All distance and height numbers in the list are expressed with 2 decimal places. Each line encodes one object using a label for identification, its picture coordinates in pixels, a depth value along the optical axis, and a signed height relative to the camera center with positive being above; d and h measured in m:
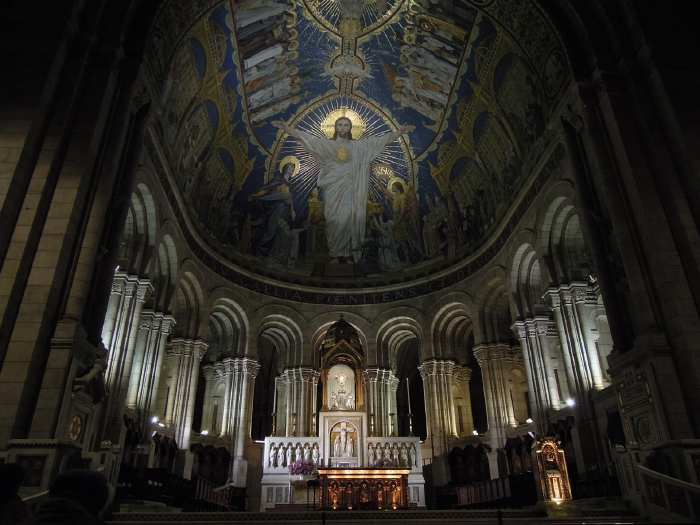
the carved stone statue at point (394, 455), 19.56 +1.36
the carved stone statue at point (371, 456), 19.69 +1.33
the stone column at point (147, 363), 16.59 +4.12
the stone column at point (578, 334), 15.16 +4.46
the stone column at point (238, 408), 20.36 +3.35
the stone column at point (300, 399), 22.17 +3.84
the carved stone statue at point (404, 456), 19.89 +1.33
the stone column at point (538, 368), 17.66 +4.05
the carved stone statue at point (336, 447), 19.45 +1.64
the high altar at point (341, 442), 13.84 +1.82
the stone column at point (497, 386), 19.98 +3.94
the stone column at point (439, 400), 21.75 +3.67
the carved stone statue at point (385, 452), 19.70 +1.47
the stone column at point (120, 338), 14.19 +4.23
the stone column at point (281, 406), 22.64 +3.62
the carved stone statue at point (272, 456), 19.50 +1.34
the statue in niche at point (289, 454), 19.44 +1.42
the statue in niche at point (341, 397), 21.03 +3.66
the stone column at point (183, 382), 18.92 +3.97
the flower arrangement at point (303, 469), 17.58 +0.80
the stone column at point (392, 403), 22.77 +3.79
